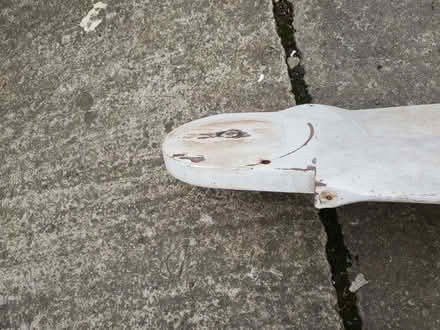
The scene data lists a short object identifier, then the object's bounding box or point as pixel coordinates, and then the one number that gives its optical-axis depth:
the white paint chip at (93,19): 0.92
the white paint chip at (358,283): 0.72
